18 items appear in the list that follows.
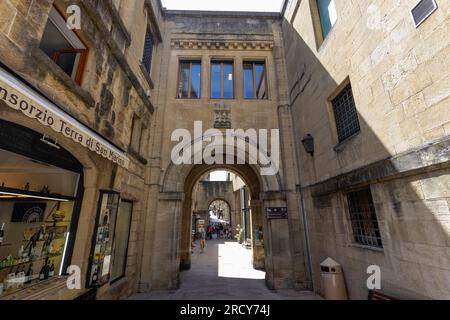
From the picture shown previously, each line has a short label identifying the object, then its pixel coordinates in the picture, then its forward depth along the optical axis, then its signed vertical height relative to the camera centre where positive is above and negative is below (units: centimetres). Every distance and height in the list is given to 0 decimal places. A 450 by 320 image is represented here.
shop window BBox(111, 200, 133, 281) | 561 -53
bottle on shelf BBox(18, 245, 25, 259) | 363 -52
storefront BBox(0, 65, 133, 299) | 288 +45
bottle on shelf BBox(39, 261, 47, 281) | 372 -90
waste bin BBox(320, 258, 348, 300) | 499 -155
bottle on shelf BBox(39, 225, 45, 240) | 388 -18
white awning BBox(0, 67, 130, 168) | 233 +152
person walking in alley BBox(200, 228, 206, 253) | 1455 -168
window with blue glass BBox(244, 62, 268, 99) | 901 +626
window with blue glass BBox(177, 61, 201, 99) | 881 +620
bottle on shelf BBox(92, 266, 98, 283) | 421 -111
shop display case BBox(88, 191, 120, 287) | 427 -41
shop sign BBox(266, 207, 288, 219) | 714 +24
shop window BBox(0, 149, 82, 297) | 329 +5
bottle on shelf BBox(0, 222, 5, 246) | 348 -16
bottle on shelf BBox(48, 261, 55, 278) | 381 -91
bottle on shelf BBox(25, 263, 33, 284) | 355 -92
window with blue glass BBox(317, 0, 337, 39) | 616 +643
